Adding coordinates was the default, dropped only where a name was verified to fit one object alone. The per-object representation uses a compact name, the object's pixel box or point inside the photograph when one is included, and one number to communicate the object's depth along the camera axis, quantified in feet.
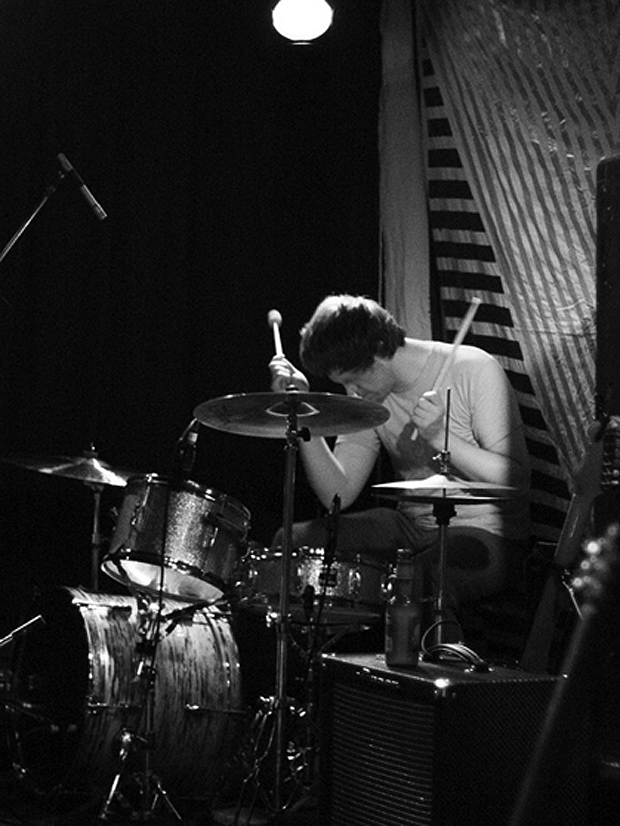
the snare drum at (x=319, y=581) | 22.31
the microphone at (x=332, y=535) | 21.21
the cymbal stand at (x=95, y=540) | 25.23
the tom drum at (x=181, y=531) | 22.27
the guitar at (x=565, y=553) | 20.35
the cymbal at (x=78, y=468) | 23.41
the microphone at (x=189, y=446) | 20.82
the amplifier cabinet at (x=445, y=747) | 15.21
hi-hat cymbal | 20.15
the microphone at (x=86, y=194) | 23.42
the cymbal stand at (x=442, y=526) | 20.22
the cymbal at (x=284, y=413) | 20.83
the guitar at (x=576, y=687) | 6.48
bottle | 16.82
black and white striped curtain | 26.09
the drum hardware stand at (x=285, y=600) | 19.78
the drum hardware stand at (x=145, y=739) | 21.76
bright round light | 27.04
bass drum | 22.93
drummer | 23.65
